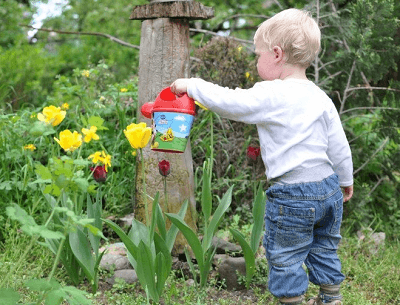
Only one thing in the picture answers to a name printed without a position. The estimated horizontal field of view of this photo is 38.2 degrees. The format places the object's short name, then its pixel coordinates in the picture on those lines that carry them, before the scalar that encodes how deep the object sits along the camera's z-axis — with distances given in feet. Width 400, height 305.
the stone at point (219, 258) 9.87
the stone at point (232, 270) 9.61
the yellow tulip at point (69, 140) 6.62
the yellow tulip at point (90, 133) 7.02
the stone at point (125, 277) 9.55
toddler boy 7.48
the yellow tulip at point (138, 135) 7.46
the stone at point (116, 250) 10.40
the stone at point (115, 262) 10.03
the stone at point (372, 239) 11.85
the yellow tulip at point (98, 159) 8.18
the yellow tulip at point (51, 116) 6.26
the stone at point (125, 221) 11.65
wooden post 10.21
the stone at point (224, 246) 10.46
